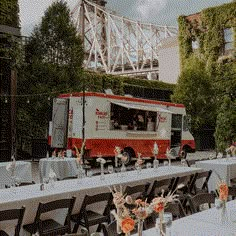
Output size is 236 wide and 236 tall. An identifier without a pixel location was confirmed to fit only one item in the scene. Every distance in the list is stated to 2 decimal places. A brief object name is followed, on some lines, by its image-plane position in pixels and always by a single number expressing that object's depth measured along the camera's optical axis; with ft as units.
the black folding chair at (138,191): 18.56
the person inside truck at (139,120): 54.70
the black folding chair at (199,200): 15.61
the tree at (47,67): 59.62
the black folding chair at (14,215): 14.05
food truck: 47.09
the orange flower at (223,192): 12.52
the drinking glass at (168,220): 10.42
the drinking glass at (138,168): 25.33
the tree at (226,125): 53.67
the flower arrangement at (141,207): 8.79
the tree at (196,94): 77.56
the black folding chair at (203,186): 24.23
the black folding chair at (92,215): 16.96
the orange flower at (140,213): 8.84
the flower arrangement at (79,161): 23.71
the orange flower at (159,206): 8.99
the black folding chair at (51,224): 15.44
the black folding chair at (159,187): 21.07
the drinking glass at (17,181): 19.97
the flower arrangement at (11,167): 21.58
